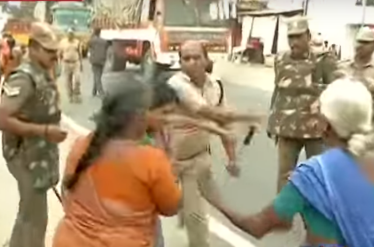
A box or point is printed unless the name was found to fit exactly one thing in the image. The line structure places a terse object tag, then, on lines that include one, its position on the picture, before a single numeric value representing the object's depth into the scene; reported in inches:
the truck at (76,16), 842.8
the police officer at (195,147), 222.1
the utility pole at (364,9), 965.9
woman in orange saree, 141.6
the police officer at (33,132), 202.2
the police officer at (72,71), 674.2
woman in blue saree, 129.0
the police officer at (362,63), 287.1
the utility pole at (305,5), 1010.7
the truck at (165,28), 671.8
